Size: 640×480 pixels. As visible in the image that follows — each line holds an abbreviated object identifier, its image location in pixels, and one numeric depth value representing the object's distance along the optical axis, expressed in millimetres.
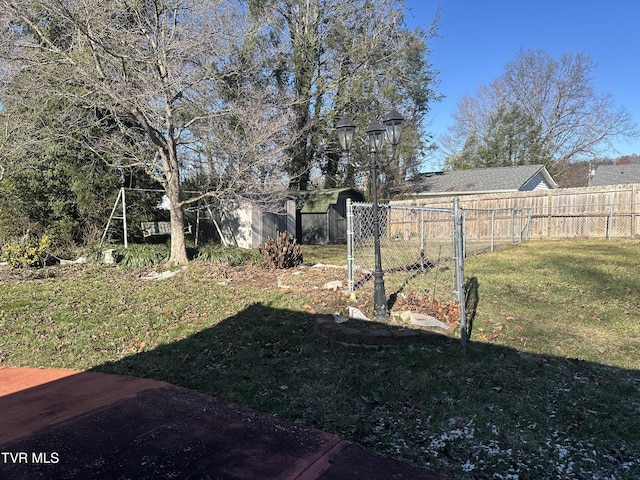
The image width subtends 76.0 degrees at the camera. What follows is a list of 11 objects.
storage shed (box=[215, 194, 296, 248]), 16078
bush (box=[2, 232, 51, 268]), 9508
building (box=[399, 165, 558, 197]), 21203
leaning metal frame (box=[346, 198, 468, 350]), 4574
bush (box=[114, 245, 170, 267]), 10320
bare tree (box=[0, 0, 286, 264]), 8891
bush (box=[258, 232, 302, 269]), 8984
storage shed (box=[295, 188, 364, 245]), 18594
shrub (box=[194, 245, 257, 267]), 10445
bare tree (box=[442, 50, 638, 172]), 30141
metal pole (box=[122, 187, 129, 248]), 11597
